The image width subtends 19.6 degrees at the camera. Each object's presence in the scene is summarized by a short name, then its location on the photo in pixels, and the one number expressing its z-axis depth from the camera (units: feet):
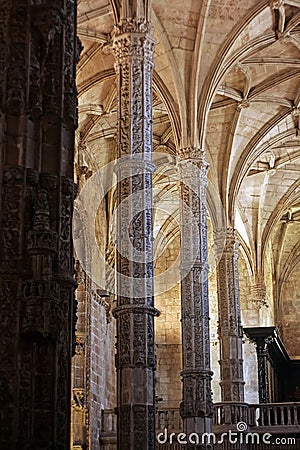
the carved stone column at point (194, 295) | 63.21
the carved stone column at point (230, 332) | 82.94
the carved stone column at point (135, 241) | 44.45
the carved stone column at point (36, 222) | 23.56
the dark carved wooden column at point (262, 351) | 98.43
